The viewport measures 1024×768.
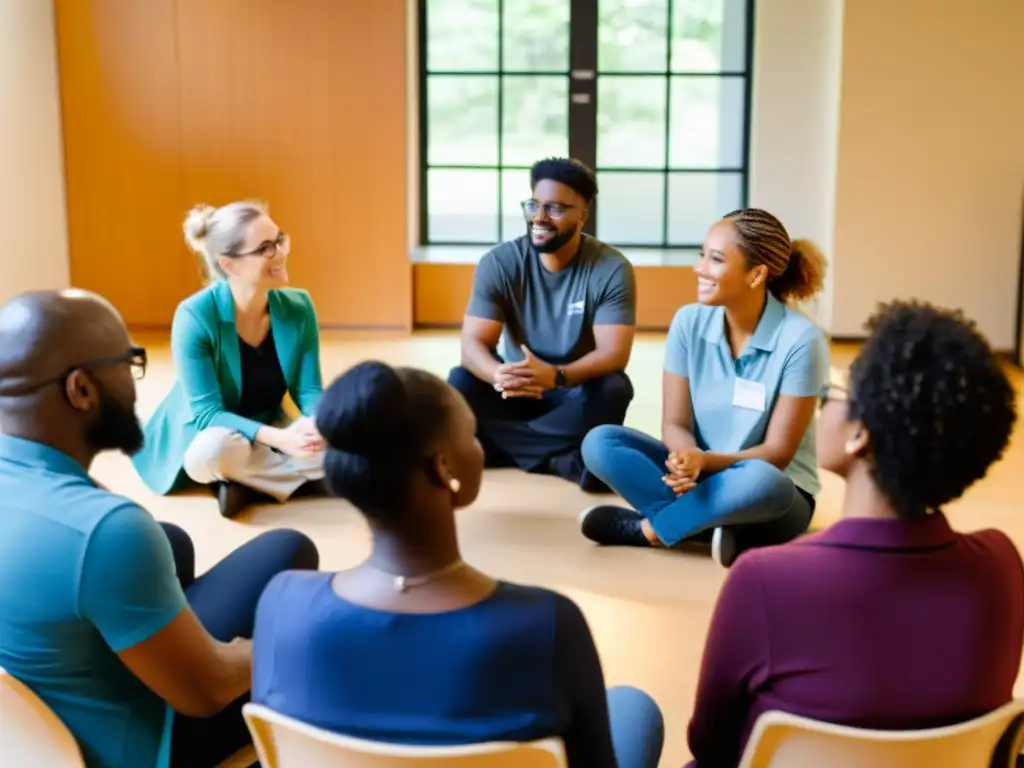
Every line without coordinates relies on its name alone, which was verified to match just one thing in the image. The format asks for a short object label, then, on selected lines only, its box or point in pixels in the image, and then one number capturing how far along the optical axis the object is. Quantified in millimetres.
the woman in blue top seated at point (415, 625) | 1418
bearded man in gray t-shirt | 4410
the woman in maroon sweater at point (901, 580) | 1512
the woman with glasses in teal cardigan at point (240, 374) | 3979
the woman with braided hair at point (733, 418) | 3451
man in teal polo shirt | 1615
